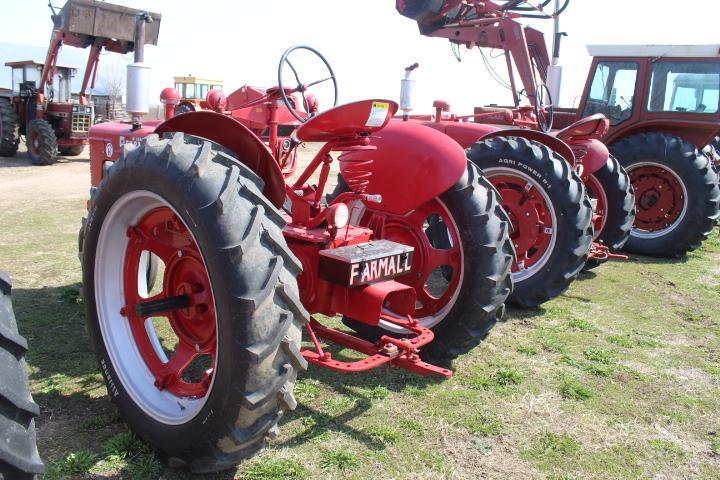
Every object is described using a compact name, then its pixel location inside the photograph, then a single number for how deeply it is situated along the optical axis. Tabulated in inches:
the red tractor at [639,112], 279.4
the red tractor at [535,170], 188.7
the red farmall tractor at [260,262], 84.7
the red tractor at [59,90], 499.2
